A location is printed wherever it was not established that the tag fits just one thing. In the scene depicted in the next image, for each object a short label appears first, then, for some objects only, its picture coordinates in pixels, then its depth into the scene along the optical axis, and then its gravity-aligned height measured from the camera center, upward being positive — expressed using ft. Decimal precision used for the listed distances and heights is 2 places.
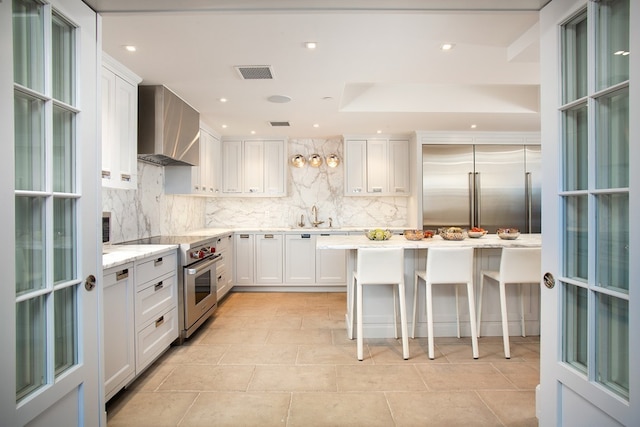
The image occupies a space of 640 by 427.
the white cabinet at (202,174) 14.15 +1.66
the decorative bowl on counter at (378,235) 10.93 -0.66
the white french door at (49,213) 3.80 +0.02
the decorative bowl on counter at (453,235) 10.84 -0.67
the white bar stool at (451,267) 9.63 -1.45
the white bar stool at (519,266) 9.86 -1.48
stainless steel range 10.53 -2.00
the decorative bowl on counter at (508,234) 10.69 -0.65
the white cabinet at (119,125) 8.78 +2.32
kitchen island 11.05 -2.81
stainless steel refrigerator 16.71 +1.20
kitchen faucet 19.02 -0.03
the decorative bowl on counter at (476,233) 11.19 -0.64
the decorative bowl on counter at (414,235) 10.77 -0.67
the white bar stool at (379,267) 9.60 -1.43
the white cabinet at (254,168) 18.34 +2.32
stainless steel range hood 10.78 +2.76
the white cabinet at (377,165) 18.08 +2.38
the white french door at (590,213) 3.83 -0.02
